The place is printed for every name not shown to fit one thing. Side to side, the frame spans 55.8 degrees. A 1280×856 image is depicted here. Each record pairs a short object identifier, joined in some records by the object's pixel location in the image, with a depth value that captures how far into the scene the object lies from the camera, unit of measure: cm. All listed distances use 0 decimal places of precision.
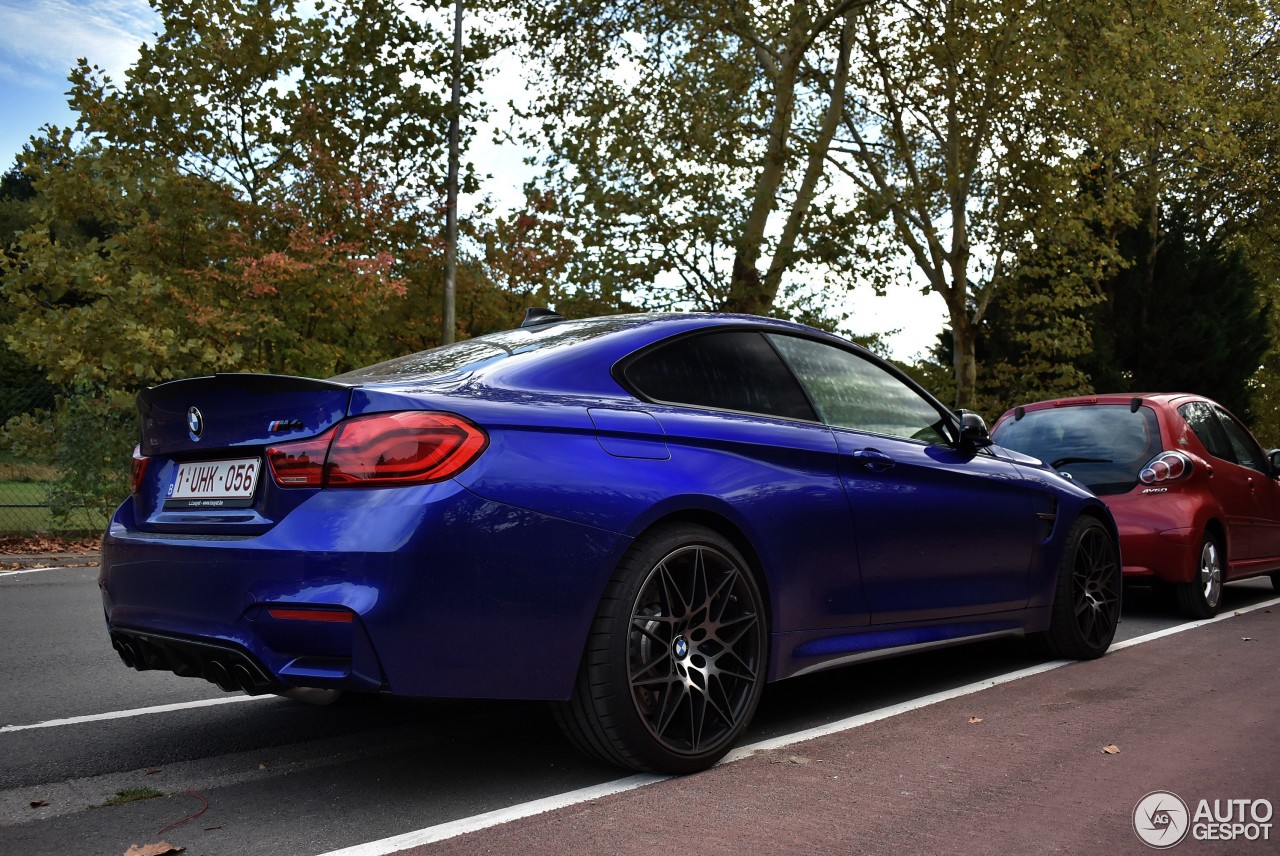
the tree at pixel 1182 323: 3153
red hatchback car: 817
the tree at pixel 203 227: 1416
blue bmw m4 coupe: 346
